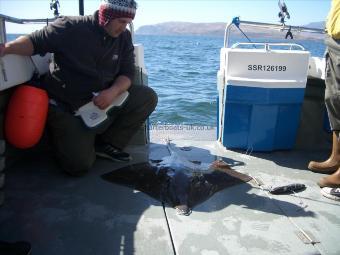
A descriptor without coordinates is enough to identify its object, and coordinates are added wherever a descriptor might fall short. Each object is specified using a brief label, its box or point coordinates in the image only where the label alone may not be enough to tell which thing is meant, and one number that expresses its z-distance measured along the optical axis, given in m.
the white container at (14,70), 3.06
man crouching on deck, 3.36
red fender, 3.24
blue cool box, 4.14
